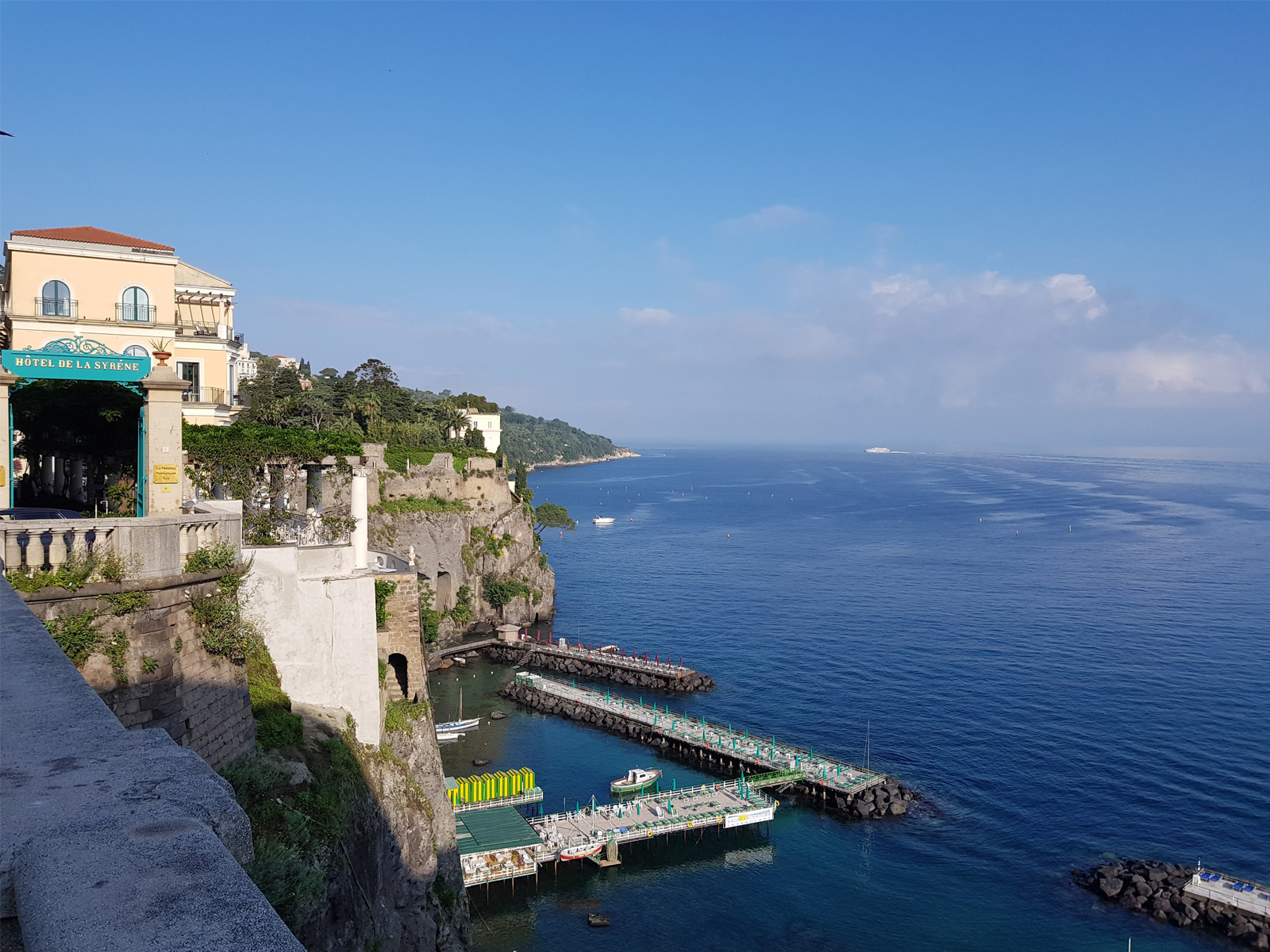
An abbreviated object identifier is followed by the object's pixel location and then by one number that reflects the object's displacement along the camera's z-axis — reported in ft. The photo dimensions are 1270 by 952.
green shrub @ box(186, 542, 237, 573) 46.24
